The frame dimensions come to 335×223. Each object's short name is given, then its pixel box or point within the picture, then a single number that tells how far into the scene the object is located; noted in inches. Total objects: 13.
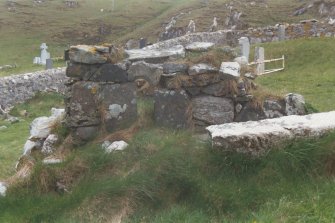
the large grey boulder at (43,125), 407.8
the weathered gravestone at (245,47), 925.4
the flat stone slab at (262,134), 284.4
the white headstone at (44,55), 1384.1
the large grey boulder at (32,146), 400.8
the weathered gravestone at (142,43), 1395.4
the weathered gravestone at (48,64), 1078.5
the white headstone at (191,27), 1970.5
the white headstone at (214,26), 1897.1
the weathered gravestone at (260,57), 875.4
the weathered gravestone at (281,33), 1217.4
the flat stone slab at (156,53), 429.4
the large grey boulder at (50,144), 380.3
